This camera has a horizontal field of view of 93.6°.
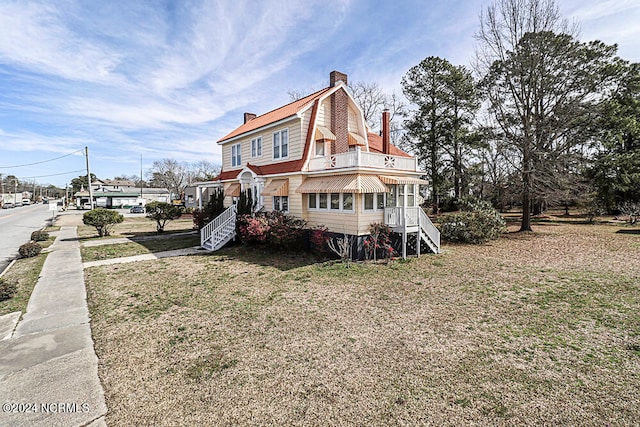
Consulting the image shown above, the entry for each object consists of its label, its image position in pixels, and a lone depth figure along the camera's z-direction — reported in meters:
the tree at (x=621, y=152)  23.20
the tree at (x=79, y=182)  100.19
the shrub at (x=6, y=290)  8.64
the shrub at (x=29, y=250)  14.52
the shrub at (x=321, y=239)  14.35
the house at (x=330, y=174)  13.85
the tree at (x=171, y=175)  80.81
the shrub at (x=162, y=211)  22.61
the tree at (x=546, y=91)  20.22
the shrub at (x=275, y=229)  14.59
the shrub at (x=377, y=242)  13.63
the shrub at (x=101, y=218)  20.11
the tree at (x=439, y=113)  30.75
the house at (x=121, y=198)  64.82
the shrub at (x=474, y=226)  18.36
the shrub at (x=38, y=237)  18.94
